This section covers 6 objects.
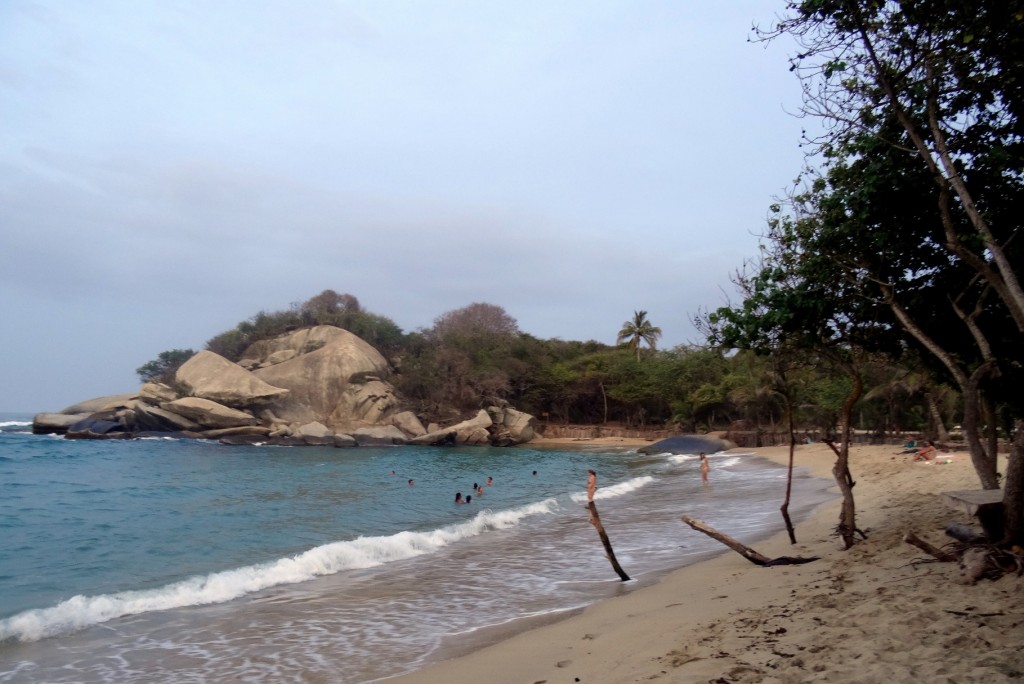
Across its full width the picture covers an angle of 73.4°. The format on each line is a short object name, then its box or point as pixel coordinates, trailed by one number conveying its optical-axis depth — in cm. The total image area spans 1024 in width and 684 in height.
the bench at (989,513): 679
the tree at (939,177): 695
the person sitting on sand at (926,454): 2366
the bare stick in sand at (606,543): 991
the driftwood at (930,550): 707
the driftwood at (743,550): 969
